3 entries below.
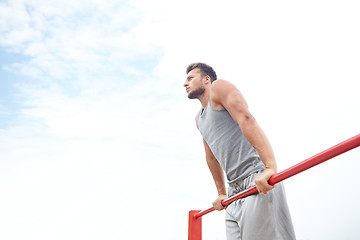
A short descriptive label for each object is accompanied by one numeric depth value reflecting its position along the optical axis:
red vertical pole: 2.15
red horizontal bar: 1.00
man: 1.34
